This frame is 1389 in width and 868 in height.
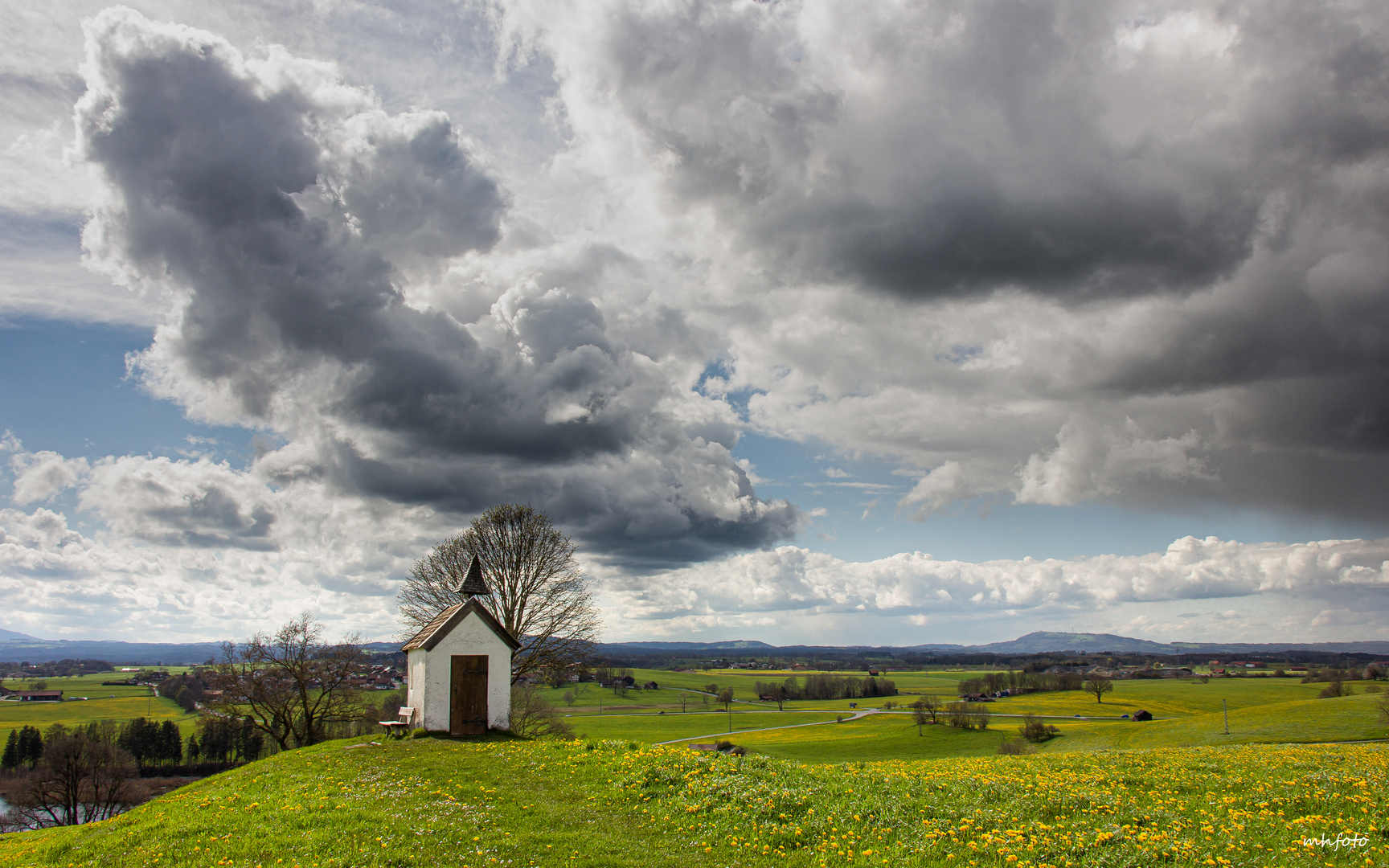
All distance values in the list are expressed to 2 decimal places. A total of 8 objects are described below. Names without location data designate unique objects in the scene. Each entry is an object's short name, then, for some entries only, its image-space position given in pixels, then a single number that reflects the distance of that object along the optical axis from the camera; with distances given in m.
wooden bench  30.81
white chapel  30.58
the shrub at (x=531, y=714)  50.88
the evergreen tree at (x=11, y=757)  88.88
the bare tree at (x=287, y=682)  41.09
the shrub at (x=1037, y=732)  78.39
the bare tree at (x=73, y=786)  60.72
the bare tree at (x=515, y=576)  42.19
